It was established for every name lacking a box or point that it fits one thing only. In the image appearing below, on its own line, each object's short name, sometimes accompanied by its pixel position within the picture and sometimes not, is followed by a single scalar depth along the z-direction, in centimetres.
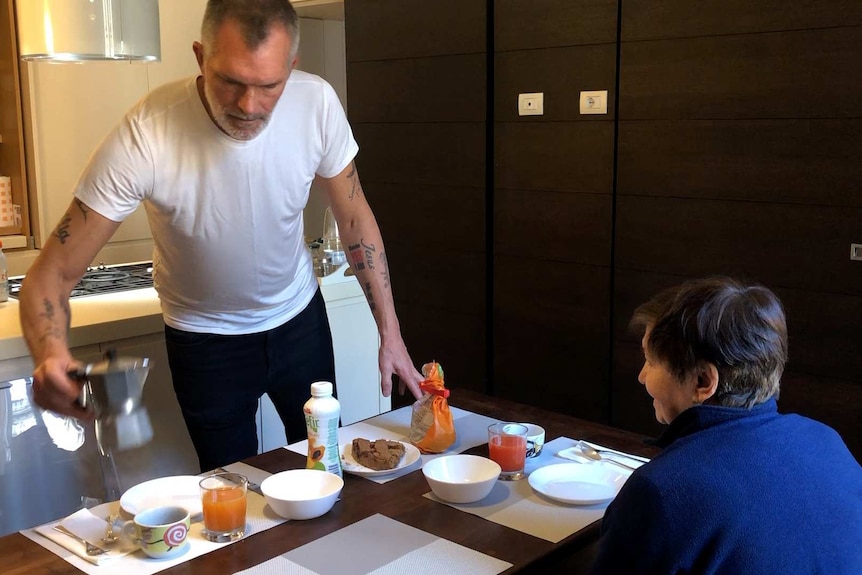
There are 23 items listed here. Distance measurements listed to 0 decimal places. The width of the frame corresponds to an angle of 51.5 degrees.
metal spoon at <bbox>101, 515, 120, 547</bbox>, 133
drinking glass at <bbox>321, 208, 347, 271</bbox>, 295
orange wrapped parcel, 171
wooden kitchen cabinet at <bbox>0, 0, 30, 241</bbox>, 398
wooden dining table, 128
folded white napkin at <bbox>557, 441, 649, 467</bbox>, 166
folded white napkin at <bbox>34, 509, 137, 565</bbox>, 130
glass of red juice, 160
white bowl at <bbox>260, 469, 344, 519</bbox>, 140
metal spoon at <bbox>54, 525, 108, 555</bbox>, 130
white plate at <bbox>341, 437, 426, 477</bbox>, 158
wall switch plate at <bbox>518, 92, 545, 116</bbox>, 362
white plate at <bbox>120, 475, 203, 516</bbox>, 144
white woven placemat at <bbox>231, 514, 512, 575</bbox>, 125
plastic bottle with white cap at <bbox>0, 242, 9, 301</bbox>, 254
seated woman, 107
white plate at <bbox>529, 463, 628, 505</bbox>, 149
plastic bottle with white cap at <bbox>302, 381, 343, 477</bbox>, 152
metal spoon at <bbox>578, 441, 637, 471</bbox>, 167
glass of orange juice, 134
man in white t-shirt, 174
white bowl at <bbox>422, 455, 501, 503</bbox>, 146
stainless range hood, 234
